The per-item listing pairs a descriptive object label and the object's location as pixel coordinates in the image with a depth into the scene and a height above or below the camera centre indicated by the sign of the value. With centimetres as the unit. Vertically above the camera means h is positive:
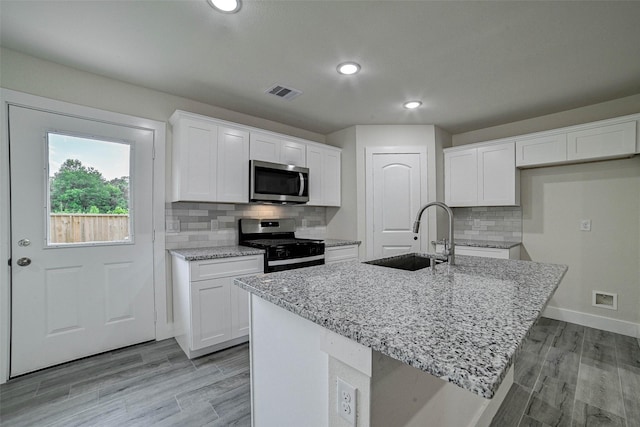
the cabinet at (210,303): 234 -78
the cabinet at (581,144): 263 +69
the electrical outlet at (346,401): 84 -57
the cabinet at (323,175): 356 +49
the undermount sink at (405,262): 186 -33
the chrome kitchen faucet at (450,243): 159 -18
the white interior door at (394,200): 362 +17
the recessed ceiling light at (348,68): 222 +116
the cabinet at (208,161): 258 +51
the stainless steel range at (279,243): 274 -31
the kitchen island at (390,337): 67 -32
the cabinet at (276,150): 303 +72
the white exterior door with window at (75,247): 211 -27
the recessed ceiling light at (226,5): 157 +118
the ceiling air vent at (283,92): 264 +116
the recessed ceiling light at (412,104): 295 +115
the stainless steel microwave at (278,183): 296 +34
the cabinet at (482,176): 330 +45
